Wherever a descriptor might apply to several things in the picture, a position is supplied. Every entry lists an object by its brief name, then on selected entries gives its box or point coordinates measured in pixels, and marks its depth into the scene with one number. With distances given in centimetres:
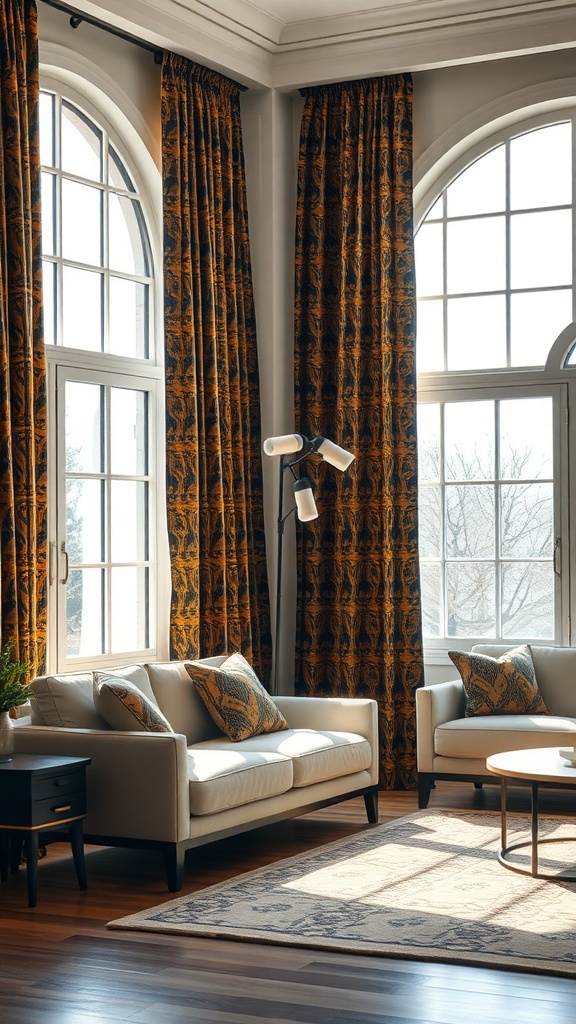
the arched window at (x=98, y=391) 648
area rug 413
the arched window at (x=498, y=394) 752
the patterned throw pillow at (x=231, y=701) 600
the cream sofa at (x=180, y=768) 495
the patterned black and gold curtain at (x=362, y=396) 754
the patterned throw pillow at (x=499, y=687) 678
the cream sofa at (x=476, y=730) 641
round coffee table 502
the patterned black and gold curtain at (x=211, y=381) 703
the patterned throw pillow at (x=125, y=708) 521
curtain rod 638
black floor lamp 680
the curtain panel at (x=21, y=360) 559
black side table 470
